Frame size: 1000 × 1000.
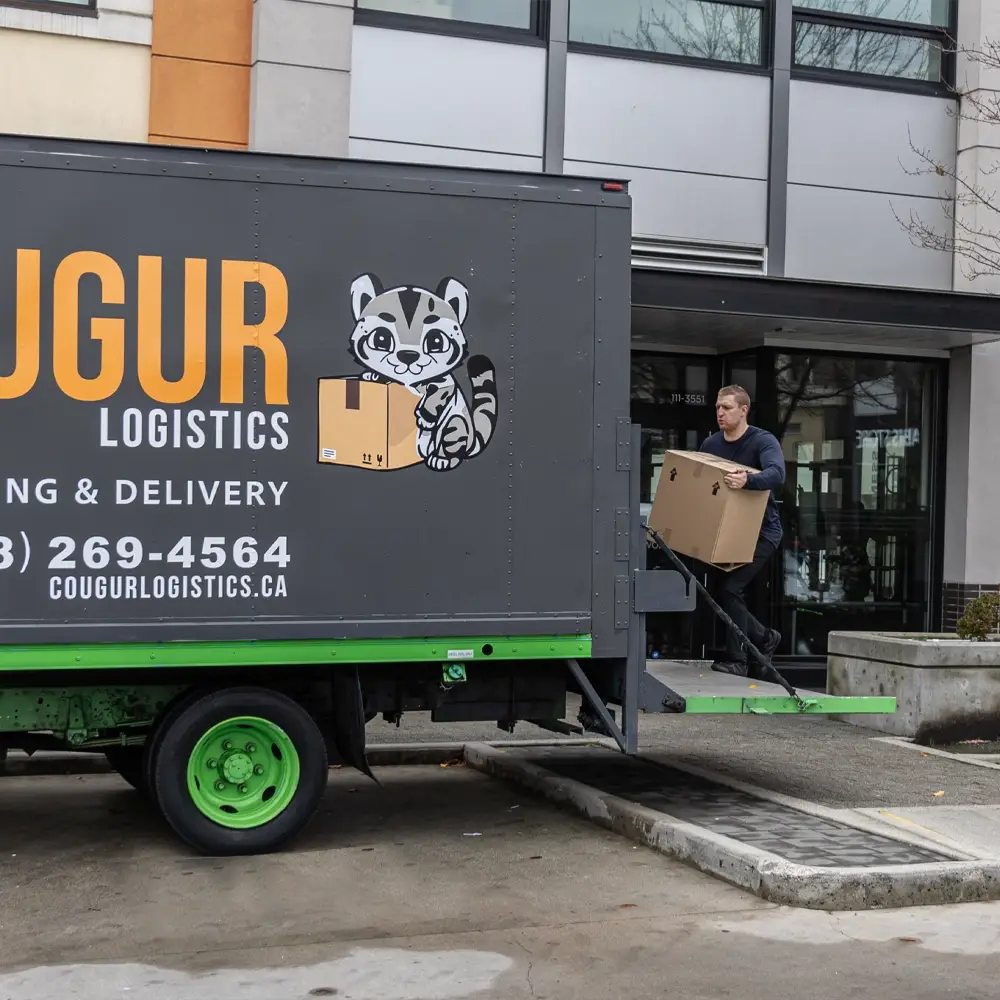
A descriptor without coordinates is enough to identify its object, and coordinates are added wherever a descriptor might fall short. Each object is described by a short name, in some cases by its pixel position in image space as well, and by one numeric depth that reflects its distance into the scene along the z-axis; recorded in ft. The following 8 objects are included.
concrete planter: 35.04
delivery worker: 28.04
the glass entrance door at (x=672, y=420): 45.70
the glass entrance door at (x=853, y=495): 45.65
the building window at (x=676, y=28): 43.16
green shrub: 36.35
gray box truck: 22.06
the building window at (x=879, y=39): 45.24
